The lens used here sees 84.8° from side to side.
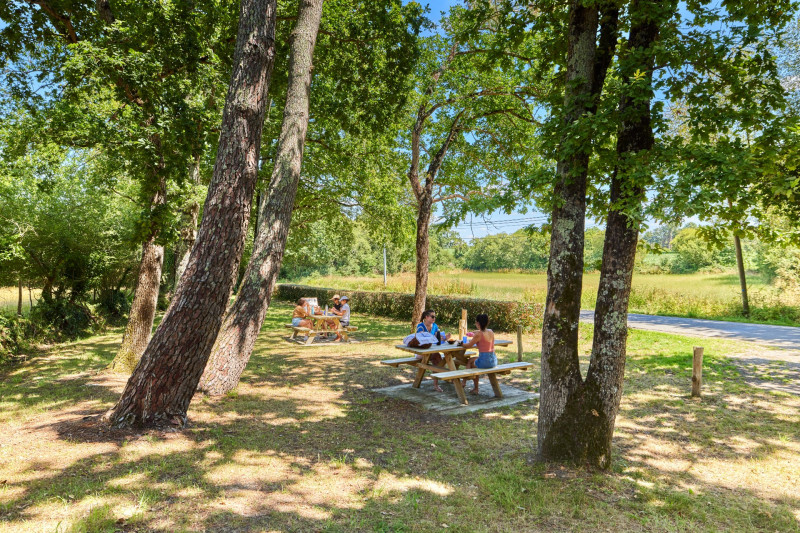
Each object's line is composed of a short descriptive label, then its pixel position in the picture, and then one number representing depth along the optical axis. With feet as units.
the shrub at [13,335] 36.46
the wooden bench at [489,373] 21.47
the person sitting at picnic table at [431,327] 25.95
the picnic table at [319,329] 41.16
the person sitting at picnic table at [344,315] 44.25
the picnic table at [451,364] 21.98
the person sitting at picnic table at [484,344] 23.16
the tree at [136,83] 23.29
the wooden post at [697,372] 23.21
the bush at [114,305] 58.90
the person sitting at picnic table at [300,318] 43.91
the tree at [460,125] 40.55
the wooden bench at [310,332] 40.98
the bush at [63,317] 44.90
